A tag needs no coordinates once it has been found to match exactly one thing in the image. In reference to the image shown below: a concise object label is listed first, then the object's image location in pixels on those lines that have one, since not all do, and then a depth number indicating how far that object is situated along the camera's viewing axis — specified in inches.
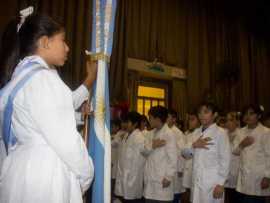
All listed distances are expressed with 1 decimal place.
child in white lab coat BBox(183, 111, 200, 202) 175.5
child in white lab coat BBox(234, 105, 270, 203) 150.5
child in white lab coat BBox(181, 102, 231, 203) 122.2
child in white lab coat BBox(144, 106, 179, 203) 148.0
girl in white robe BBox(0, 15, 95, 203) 50.9
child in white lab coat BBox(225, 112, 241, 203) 183.0
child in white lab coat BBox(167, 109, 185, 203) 176.4
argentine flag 77.1
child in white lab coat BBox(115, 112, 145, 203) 172.2
